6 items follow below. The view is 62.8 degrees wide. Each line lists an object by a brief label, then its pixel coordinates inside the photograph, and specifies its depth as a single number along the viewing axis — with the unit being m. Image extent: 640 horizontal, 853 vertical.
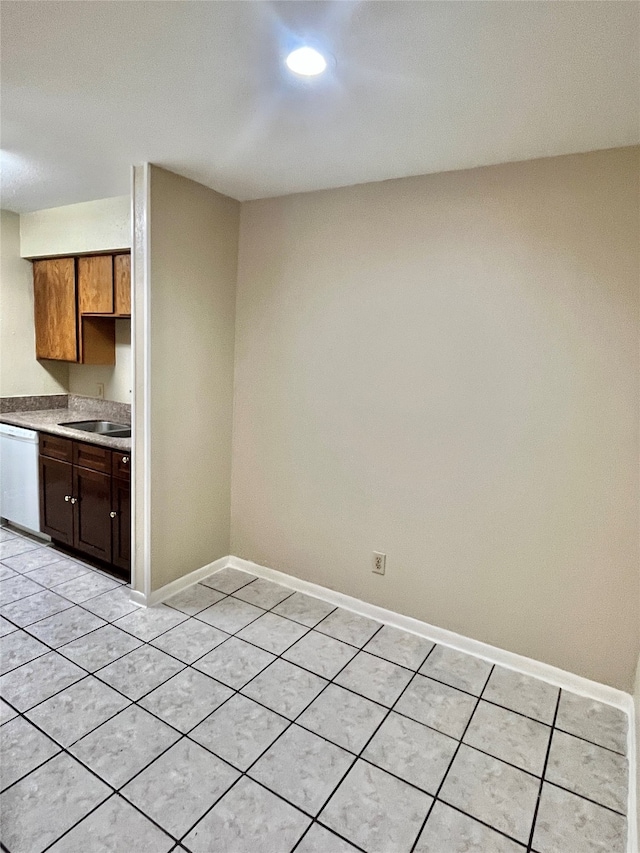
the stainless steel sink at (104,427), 3.86
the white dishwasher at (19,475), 3.68
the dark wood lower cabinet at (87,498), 3.15
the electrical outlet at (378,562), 2.91
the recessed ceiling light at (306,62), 1.58
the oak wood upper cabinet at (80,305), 3.58
